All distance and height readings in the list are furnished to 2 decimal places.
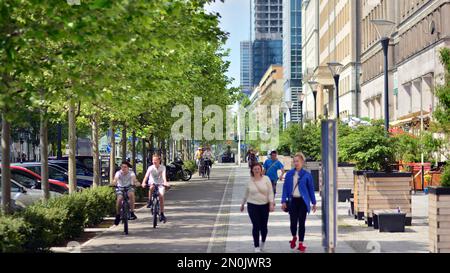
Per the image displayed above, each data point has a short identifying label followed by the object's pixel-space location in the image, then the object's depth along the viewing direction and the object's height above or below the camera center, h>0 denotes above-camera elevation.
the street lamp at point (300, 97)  59.33 +3.83
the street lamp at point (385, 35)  26.23 +3.51
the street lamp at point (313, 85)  50.60 +3.91
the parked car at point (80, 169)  34.50 -0.45
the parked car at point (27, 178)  27.39 -0.60
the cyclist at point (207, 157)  58.56 -0.01
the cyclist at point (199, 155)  61.08 +0.09
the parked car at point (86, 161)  37.27 -0.15
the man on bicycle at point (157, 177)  22.80 -0.49
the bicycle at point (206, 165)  59.06 -0.52
